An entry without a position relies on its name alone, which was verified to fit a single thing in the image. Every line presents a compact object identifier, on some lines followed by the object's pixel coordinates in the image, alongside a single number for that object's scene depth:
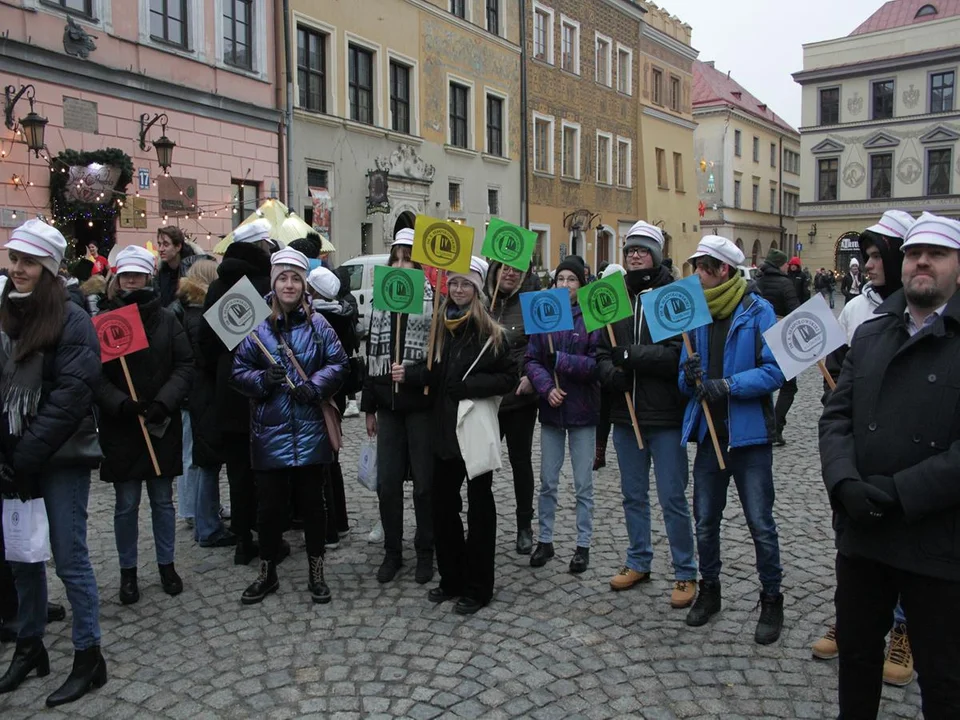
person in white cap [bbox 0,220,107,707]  3.79
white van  15.32
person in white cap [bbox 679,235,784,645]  4.33
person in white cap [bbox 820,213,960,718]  2.86
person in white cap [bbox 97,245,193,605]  4.84
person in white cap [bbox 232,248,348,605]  4.88
